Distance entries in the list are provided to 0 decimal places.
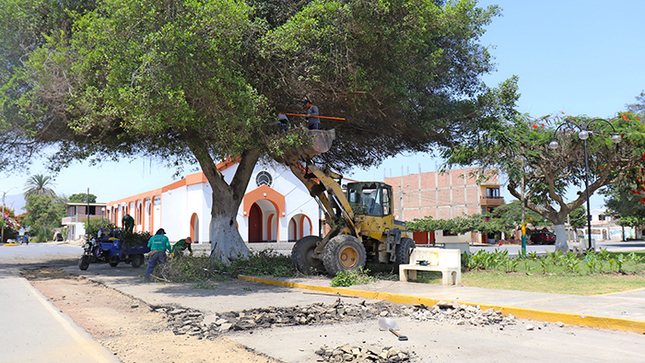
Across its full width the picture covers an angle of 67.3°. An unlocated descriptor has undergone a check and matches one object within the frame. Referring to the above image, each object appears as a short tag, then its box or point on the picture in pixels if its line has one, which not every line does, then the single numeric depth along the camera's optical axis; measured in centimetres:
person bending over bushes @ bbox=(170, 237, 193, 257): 1650
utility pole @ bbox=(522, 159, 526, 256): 2489
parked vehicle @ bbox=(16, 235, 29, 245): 6144
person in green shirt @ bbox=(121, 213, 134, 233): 2095
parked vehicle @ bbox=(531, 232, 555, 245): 5659
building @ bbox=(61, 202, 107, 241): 7412
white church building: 3972
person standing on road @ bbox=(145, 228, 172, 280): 1475
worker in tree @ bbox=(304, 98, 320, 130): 1345
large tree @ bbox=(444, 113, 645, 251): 1986
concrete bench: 1230
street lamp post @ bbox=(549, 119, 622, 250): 1841
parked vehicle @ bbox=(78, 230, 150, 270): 1964
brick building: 6881
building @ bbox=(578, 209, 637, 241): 9025
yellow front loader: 1375
